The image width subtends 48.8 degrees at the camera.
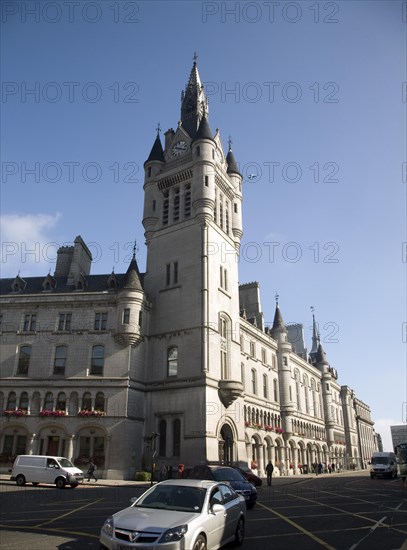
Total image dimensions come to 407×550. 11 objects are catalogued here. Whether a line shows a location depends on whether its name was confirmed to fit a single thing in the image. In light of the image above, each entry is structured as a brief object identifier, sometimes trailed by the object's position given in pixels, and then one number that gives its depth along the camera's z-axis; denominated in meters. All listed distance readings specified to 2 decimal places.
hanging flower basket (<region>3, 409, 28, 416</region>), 36.34
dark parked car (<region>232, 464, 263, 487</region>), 27.63
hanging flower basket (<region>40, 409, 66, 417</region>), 36.12
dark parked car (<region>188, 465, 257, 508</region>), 17.44
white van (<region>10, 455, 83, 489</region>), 25.89
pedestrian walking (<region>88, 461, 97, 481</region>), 31.63
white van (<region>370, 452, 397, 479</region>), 43.19
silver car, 7.80
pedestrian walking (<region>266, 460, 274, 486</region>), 32.88
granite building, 36.09
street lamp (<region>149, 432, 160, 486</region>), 31.31
